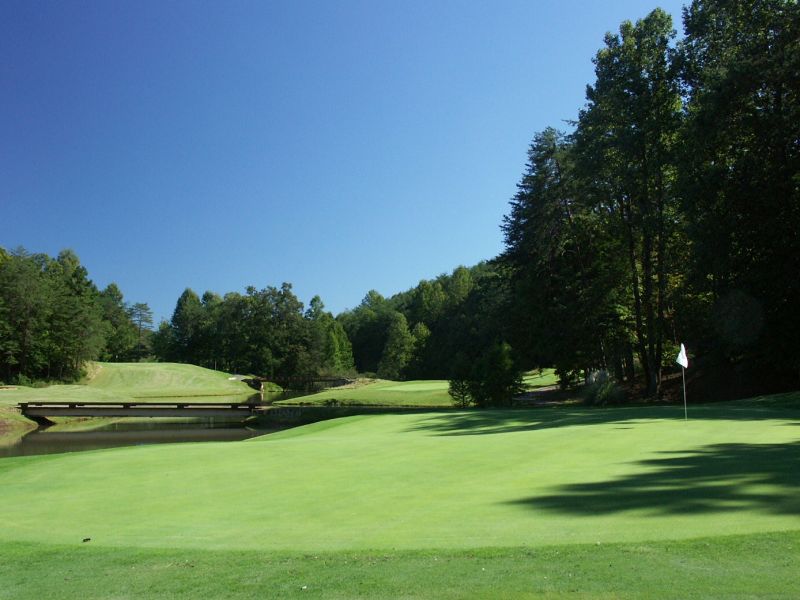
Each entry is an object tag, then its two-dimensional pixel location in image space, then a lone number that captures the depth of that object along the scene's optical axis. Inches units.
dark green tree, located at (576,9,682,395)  1282.0
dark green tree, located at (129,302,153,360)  6077.8
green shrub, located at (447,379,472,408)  1450.4
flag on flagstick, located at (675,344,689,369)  694.0
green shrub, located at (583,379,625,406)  1282.0
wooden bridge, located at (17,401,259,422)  1646.2
